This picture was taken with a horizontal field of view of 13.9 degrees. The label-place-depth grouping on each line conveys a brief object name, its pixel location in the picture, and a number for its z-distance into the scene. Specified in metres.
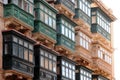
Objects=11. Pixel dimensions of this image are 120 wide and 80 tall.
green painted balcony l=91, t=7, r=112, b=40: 57.94
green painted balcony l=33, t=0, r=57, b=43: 43.12
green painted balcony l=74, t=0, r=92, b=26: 53.41
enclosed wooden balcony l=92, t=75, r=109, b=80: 56.63
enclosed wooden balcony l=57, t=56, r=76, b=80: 46.62
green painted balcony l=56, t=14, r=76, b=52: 47.62
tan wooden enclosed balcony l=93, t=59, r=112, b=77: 57.00
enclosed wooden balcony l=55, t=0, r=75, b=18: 49.07
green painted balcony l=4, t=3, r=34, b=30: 38.75
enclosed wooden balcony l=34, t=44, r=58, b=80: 42.12
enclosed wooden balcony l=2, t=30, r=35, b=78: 37.78
